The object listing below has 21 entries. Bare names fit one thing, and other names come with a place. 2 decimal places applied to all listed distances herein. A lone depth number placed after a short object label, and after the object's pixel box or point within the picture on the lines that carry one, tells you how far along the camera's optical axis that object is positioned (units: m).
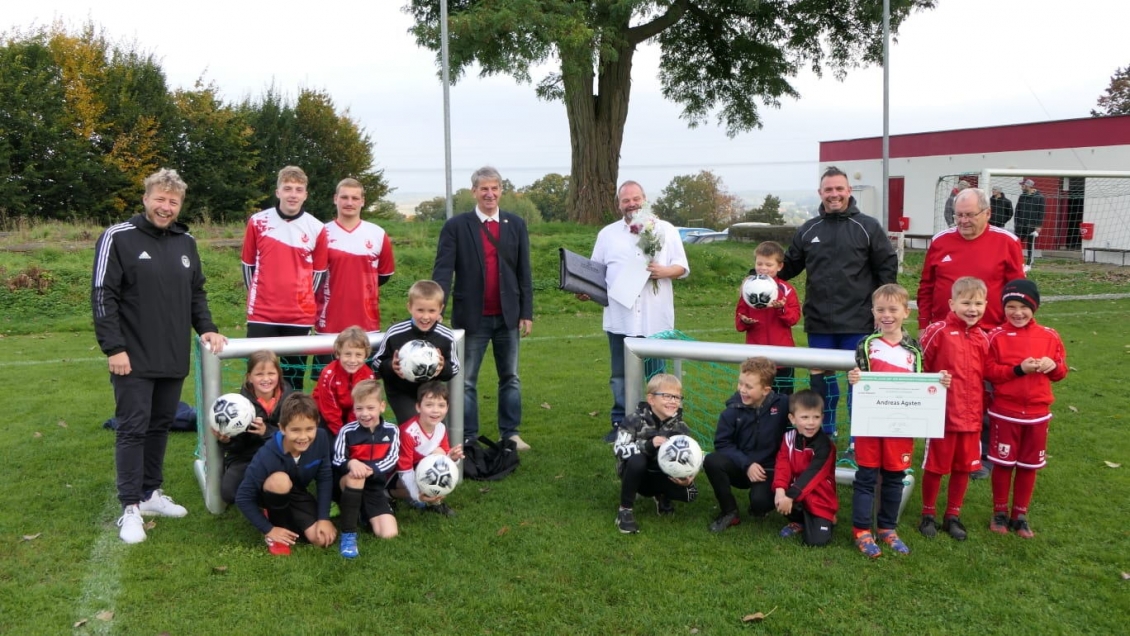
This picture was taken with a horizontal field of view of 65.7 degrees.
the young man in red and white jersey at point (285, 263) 5.72
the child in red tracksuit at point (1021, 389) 4.51
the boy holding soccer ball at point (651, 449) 4.82
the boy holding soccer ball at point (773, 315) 5.69
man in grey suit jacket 6.04
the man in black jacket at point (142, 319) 4.60
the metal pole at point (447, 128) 12.95
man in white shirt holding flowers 6.23
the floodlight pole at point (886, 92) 16.92
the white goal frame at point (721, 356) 4.87
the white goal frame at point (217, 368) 4.95
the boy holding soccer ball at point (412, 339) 5.12
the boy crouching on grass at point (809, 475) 4.53
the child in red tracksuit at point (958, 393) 4.48
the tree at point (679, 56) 17.56
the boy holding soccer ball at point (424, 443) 4.96
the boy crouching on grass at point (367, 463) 4.55
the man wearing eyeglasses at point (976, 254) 5.29
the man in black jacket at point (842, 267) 5.48
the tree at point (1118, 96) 41.98
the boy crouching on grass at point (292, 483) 4.46
